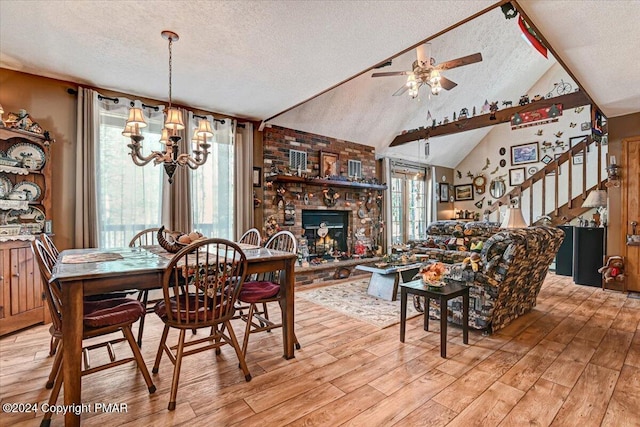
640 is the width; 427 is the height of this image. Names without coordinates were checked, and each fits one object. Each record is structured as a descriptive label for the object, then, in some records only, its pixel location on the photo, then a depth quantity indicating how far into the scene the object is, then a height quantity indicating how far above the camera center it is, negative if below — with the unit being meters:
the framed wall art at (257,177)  4.85 +0.55
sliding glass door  7.43 +0.25
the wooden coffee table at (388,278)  3.97 -0.89
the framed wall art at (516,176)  7.58 +0.86
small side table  2.41 -0.70
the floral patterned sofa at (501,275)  2.70 -0.59
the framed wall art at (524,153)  7.36 +1.40
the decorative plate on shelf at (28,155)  3.07 +0.58
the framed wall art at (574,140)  6.66 +1.56
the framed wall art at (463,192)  8.61 +0.55
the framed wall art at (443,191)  8.55 +0.56
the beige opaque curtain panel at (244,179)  4.57 +0.49
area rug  3.32 -1.14
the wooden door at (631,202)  4.25 +0.12
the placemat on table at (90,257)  2.14 -0.34
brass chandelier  2.44 +0.65
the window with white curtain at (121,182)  3.61 +0.36
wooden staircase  5.85 +0.50
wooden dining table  1.66 -0.41
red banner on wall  4.67 +1.48
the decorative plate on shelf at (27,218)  3.00 -0.06
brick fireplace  5.07 +0.33
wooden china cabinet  2.86 -0.06
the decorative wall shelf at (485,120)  4.65 +1.65
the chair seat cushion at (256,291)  2.44 -0.65
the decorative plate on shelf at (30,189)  3.10 +0.24
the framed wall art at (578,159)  6.56 +1.12
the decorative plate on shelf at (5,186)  2.96 +0.25
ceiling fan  3.98 +1.79
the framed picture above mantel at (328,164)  5.71 +0.90
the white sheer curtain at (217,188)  4.27 +0.34
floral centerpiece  2.64 -0.55
